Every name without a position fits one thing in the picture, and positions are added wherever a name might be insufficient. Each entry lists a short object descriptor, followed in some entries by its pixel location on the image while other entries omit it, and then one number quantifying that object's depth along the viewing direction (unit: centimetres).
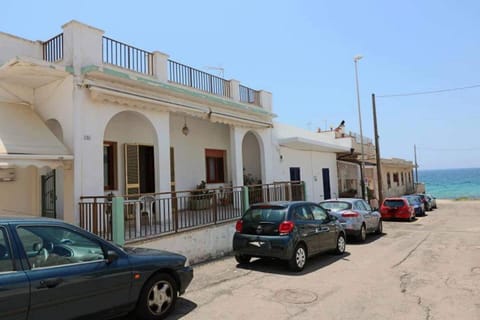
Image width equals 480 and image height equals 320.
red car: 1878
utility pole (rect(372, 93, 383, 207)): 2139
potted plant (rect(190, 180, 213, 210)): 1119
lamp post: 2009
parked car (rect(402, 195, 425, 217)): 2184
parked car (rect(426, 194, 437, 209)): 2762
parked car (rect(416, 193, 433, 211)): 2519
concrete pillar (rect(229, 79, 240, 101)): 1341
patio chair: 840
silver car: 1148
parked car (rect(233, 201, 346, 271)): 753
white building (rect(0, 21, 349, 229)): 783
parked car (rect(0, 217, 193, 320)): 351
